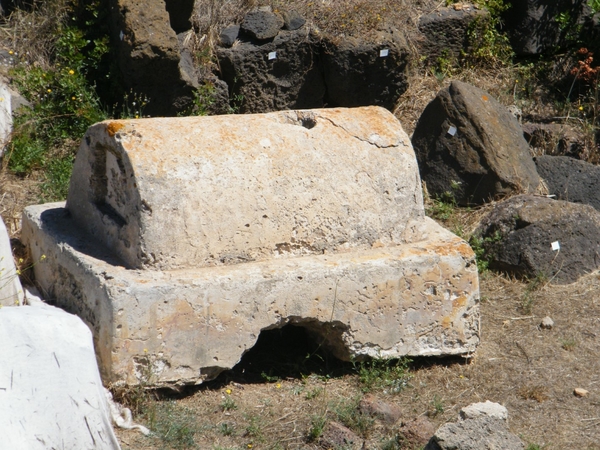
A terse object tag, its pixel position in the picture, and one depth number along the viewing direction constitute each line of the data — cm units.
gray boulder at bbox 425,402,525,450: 636
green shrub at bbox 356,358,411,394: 821
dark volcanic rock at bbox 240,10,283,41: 1530
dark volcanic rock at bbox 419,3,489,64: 1772
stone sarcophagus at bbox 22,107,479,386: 741
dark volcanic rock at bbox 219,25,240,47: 1537
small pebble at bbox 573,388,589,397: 837
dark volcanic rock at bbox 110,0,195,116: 1300
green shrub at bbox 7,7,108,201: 1256
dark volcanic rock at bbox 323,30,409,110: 1514
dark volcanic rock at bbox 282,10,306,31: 1559
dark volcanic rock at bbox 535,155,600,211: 1318
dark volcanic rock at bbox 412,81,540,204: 1288
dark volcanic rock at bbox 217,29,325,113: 1521
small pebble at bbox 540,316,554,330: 978
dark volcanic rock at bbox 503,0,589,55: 1870
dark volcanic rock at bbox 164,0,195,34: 1457
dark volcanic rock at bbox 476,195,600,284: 1102
